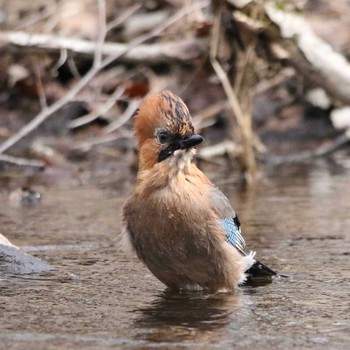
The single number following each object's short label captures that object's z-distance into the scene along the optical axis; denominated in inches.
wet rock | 427.8
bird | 406.0
